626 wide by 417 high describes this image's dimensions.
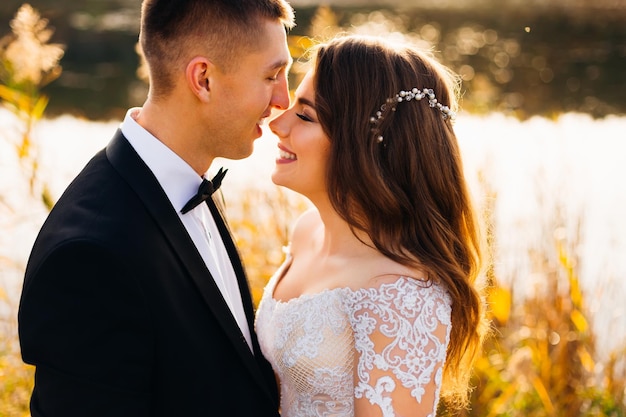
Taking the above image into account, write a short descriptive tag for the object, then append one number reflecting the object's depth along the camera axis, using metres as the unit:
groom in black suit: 2.14
